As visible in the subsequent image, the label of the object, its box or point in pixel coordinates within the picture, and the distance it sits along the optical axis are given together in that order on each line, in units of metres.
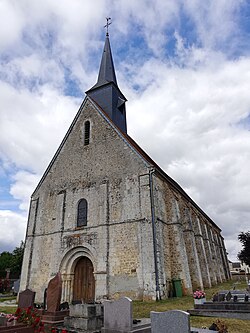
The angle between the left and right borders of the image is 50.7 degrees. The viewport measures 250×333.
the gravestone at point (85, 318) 6.92
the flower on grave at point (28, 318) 6.23
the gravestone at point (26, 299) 9.75
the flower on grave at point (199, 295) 8.66
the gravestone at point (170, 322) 4.68
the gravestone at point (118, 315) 6.30
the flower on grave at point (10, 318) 6.15
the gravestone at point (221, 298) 8.86
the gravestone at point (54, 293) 8.10
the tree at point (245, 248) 24.28
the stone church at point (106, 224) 12.71
